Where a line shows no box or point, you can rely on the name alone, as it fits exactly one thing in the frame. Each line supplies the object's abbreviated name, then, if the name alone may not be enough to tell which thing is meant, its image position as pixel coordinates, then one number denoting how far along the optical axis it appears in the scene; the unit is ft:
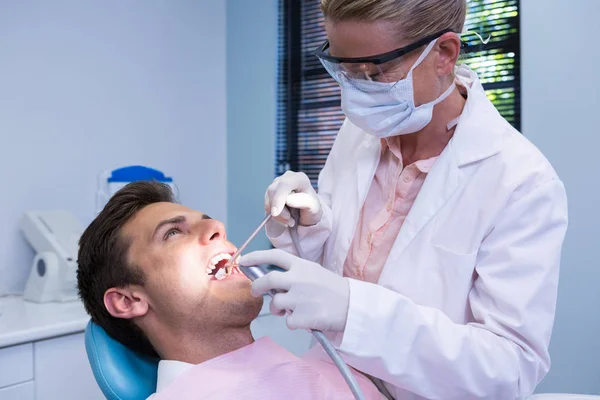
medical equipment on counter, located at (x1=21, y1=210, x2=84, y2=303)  7.03
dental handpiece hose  3.13
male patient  4.02
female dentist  3.30
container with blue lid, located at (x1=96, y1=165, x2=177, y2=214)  8.21
